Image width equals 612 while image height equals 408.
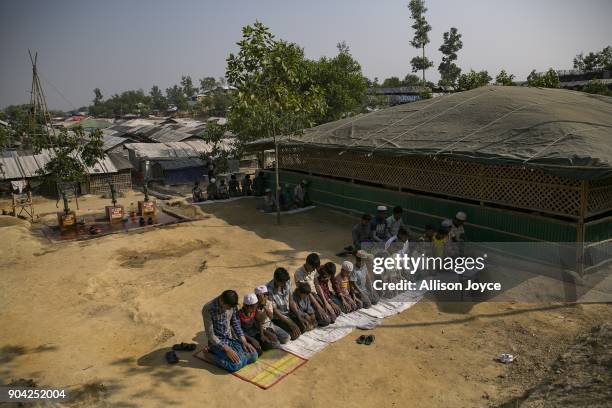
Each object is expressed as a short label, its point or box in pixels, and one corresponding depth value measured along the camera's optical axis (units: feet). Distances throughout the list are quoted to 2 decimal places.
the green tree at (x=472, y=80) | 83.76
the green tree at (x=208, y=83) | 367.86
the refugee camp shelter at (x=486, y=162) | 30.96
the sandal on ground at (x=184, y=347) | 23.04
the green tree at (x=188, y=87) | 451.12
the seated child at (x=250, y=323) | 21.75
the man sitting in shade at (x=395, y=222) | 34.91
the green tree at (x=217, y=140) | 80.84
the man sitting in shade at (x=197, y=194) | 65.26
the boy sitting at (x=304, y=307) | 23.77
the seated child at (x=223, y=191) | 65.92
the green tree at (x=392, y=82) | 214.69
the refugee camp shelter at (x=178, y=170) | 89.04
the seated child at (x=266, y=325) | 21.81
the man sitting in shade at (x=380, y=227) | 34.47
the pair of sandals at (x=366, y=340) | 23.40
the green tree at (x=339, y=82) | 90.99
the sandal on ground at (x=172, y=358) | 21.79
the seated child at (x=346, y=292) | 26.12
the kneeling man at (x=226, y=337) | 20.67
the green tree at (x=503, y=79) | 78.69
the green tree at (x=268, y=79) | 43.78
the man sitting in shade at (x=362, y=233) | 34.88
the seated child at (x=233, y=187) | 67.39
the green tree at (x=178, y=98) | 291.58
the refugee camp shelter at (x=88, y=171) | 75.90
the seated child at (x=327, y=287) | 25.14
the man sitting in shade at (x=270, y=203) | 57.26
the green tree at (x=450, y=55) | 160.76
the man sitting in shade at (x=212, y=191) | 64.69
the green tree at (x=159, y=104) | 345.88
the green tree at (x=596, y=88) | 94.78
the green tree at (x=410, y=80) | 210.69
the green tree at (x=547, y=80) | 77.30
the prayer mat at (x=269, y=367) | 20.11
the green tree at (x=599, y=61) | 153.12
